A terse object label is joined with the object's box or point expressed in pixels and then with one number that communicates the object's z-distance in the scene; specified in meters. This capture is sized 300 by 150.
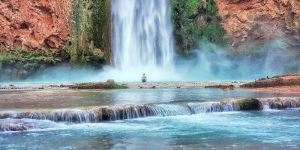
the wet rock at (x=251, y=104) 13.04
